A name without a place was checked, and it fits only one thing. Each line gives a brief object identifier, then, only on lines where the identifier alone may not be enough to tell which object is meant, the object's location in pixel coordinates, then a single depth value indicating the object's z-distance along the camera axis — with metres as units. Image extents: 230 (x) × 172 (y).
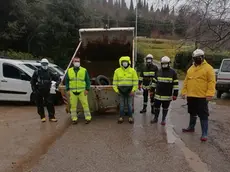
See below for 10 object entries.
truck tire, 9.68
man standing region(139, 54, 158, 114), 8.98
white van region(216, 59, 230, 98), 13.86
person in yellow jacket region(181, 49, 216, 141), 6.44
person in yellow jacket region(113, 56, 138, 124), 7.95
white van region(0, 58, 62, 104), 10.96
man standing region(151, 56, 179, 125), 7.53
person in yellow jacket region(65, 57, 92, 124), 7.91
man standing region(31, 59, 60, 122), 8.22
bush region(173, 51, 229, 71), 33.06
